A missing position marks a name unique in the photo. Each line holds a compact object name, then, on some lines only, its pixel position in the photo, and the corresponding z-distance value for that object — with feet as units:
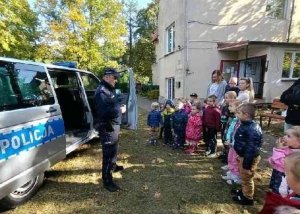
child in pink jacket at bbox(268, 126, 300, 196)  6.71
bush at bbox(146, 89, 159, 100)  46.92
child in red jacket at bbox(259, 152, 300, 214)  3.17
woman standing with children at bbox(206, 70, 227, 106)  14.51
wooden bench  18.03
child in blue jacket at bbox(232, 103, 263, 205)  8.02
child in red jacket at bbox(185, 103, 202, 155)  13.35
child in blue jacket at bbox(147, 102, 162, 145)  14.93
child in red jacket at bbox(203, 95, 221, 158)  12.64
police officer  8.76
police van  6.79
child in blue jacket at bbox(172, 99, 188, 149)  13.86
